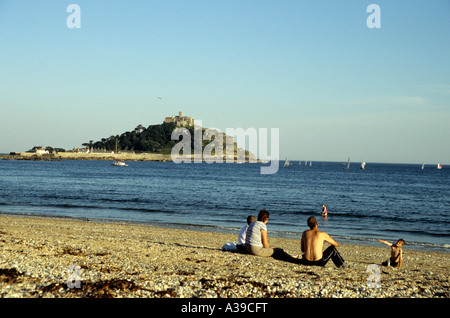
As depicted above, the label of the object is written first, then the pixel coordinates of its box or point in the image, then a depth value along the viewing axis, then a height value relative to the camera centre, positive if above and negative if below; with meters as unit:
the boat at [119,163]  159.50 -2.97
